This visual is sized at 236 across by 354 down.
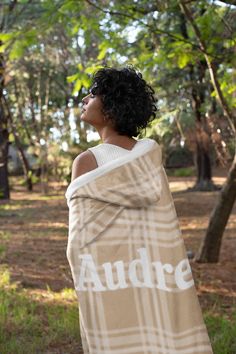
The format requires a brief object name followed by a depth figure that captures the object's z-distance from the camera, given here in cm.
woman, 234
